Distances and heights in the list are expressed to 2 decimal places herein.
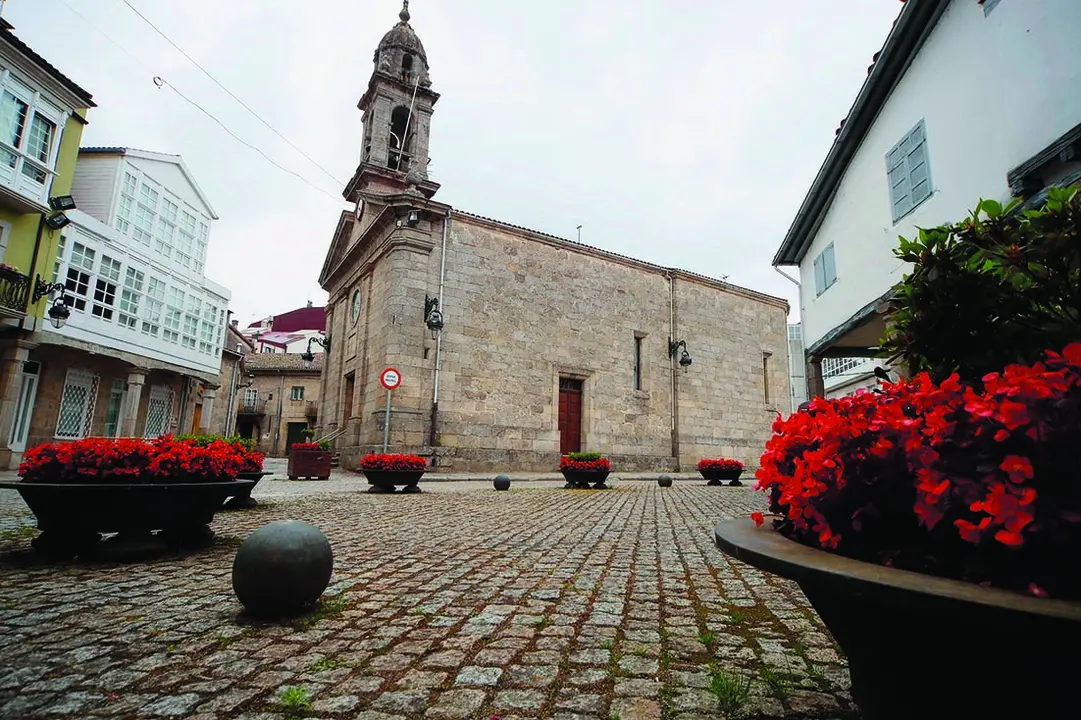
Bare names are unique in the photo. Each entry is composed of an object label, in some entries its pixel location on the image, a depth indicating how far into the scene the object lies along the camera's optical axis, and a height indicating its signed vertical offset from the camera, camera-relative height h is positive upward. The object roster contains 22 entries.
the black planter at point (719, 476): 15.00 -0.50
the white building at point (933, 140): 6.23 +4.84
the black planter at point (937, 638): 1.01 -0.39
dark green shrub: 1.55 +0.57
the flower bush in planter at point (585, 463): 12.90 -0.22
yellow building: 14.02 +6.65
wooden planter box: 13.68 -0.50
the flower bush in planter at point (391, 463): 10.80 -0.32
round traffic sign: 14.69 +1.86
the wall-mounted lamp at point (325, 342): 22.13 +4.20
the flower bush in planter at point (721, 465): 14.97 -0.20
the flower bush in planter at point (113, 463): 4.17 -0.20
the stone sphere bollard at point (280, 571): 2.97 -0.71
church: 16.42 +4.05
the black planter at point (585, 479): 12.93 -0.60
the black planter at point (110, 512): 4.02 -0.57
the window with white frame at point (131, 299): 18.84 +4.94
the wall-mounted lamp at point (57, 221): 15.60 +6.24
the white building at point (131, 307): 17.31 +4.82
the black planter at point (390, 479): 10.80 -0.64
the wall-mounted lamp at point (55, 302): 15.11 +3.86
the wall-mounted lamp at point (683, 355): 20.84 +4.05
